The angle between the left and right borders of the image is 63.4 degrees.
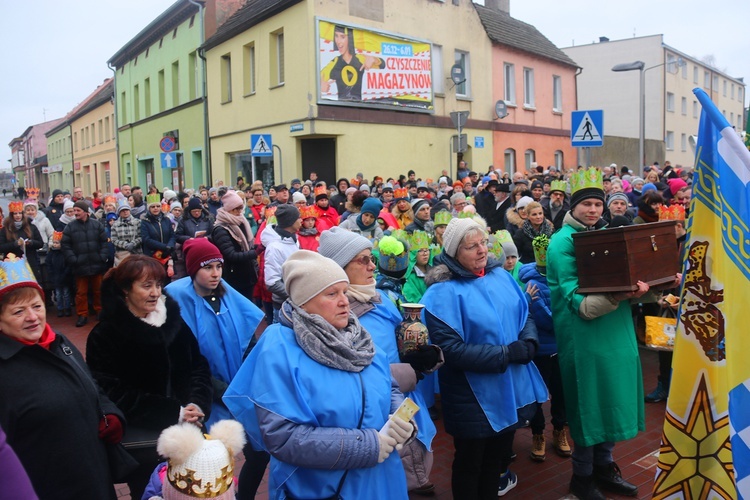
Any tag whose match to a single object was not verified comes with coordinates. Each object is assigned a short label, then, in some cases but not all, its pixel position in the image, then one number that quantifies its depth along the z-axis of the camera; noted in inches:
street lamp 603.2
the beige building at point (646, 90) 1589.6
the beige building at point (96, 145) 1481.3
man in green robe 152.6
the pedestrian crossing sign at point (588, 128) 386.9
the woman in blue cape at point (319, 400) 97.1
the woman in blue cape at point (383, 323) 123.6
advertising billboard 699.4
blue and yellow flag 88.4
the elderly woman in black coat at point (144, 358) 125.6
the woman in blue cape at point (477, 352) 142.8
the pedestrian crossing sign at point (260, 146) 576.4
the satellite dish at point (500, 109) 932.0
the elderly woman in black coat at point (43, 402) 96.0
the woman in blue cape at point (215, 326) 148.5
